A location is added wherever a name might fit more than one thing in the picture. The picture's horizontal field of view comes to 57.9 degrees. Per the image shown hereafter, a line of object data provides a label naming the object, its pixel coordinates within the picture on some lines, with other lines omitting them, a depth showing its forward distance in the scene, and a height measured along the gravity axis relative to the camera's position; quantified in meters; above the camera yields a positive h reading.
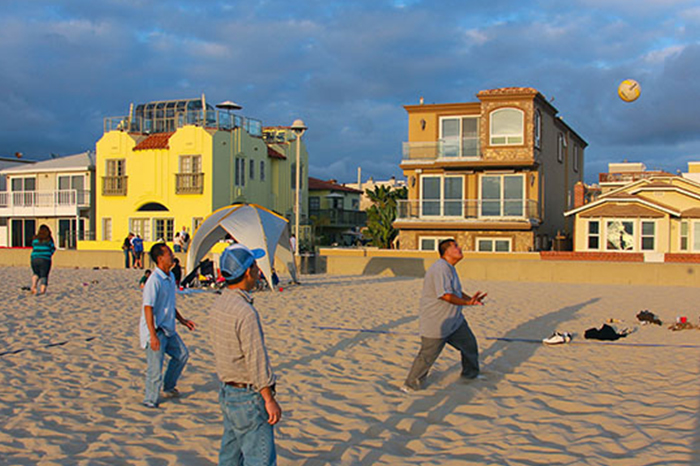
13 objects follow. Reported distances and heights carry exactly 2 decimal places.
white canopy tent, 17.06 +0.07
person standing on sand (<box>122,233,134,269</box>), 26.52 -0.89
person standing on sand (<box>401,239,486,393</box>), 6.78 -0.83
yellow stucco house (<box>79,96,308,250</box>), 38.06 +3.96
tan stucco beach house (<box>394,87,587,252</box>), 30.09 +3.12
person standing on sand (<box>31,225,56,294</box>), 14.36 -0.53
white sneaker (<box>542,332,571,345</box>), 9.80 -1.62
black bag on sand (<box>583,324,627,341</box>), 10.23 -1.60
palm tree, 36.00 +0.87
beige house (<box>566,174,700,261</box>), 29.33 +0.54
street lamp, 22.56 +3.75
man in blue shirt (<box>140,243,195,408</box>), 6.11 -0.89
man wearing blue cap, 3.65 -0.80
